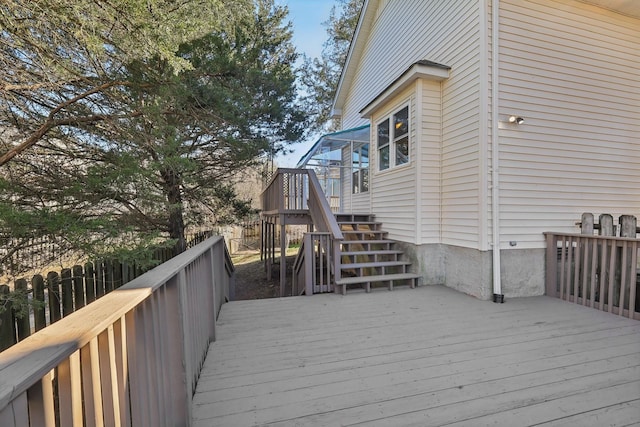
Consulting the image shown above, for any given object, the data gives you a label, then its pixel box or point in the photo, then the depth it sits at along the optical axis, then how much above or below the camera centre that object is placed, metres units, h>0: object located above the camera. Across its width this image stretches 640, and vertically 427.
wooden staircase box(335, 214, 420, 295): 5.07 -1.18
